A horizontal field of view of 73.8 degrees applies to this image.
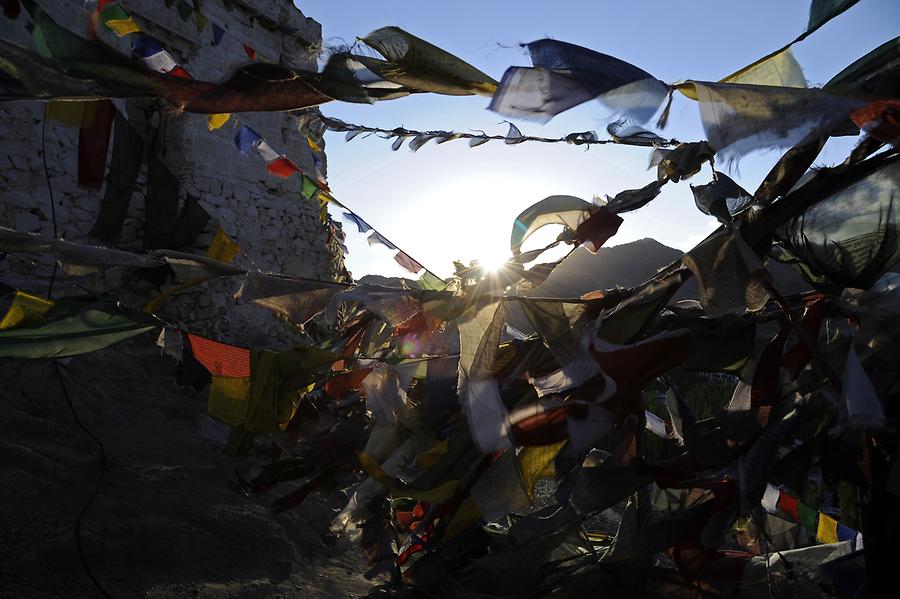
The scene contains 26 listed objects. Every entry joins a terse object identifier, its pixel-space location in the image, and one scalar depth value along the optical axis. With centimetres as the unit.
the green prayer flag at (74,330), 193
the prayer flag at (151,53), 327
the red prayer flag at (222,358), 215
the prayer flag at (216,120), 284
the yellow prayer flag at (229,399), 210
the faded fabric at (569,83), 150
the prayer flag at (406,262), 539
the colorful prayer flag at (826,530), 258
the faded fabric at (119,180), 361
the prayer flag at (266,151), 462
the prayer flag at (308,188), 520
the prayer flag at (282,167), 466
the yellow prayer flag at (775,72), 161
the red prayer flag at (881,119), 133
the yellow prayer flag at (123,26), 340
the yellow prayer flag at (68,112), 305
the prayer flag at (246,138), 459
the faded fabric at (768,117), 135
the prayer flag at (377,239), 561
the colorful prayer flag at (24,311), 203
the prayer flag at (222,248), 443
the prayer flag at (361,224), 572
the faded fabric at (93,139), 315
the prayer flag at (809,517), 265
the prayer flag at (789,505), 269
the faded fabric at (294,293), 207
